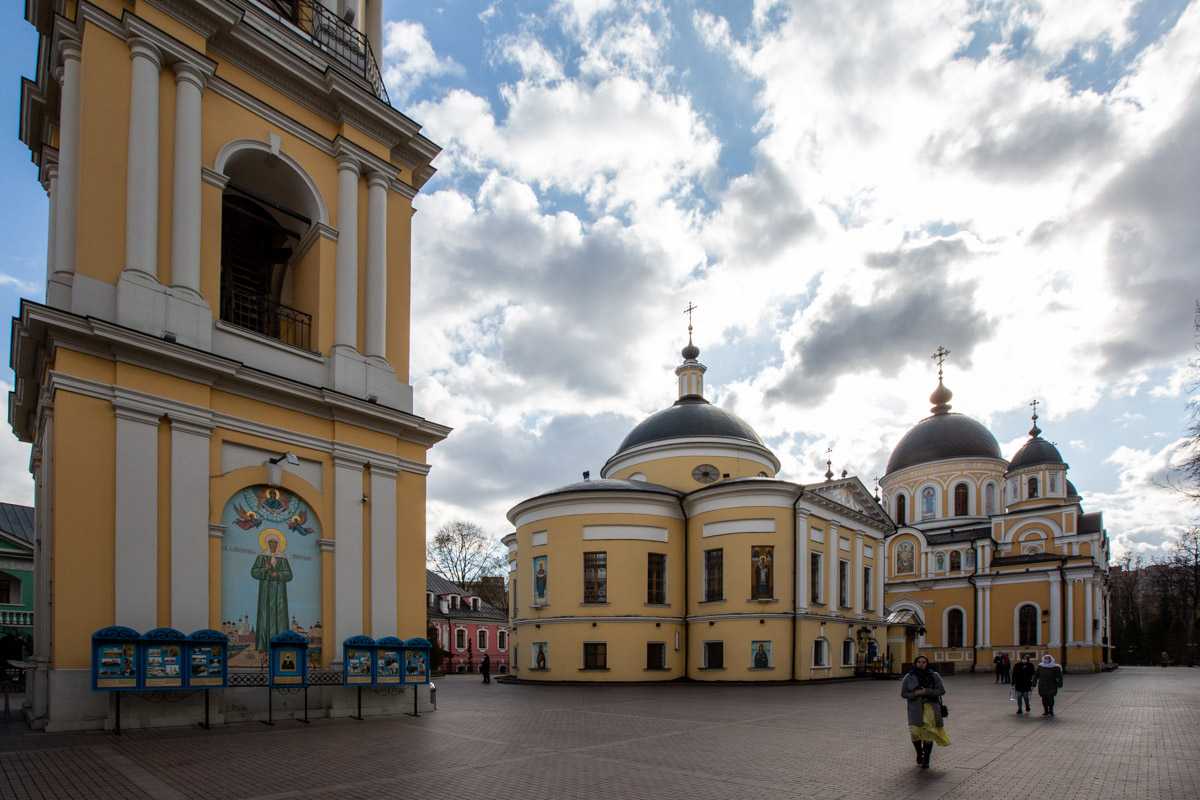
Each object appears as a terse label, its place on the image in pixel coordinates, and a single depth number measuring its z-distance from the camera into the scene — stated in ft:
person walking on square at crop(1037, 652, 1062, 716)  51.72
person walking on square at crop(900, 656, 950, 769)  30.63
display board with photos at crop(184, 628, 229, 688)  35.32
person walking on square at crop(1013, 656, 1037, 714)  53.47
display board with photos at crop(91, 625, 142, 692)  32.53
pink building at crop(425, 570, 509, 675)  170.09
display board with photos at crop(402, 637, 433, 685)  45.14
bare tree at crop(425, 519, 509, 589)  191.62
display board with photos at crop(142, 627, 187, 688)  33.78
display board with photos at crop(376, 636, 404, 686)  43.54
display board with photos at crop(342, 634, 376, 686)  41.98
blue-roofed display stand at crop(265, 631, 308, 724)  39.17
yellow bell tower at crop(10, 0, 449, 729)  35.14
